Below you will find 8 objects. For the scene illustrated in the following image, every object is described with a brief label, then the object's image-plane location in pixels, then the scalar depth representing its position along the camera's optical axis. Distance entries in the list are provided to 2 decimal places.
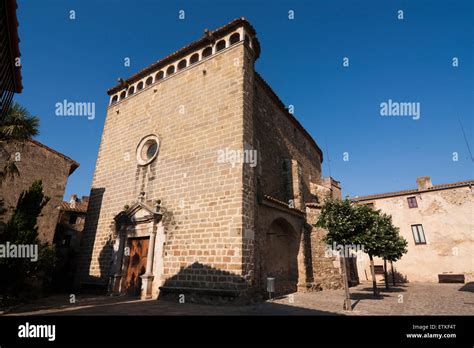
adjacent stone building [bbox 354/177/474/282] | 19.69
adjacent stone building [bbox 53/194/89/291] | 13.95
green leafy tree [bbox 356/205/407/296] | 8.82
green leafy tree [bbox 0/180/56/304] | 8.03
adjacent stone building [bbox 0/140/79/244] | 12.38
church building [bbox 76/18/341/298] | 8.53
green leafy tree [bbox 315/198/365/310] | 8.57
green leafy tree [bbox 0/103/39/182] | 7.81
